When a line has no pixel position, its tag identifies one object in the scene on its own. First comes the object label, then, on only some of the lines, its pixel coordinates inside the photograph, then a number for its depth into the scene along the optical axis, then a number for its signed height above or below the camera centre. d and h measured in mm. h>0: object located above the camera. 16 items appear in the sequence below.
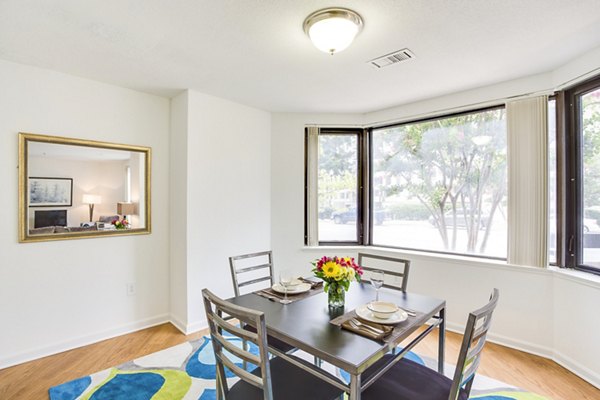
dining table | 1249 -630
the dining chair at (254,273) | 1875 -727
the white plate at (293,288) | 2008 -589
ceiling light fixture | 1758 +1056
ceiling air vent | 2277 +1131
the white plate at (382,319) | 1524 -604
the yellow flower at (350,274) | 1722 -413
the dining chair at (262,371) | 1233 -768
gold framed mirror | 2514 +126
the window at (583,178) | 2367 +195
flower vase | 1765 -551
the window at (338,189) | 3918 +168
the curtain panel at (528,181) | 2633 +189
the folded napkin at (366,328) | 1397 -615
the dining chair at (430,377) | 1203 -899
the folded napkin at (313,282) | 2165 -600
